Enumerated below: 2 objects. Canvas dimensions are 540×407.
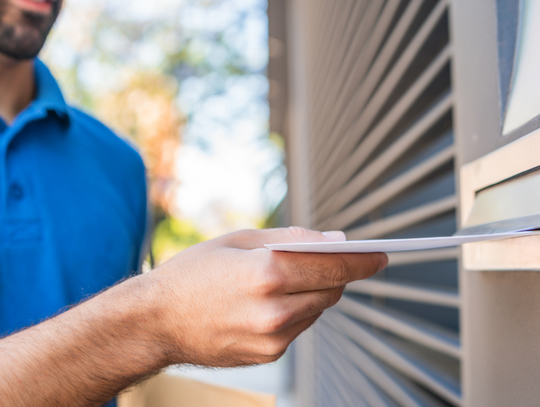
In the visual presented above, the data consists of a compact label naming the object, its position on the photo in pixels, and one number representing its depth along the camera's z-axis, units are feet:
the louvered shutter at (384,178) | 1.38
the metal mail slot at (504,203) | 0.83
